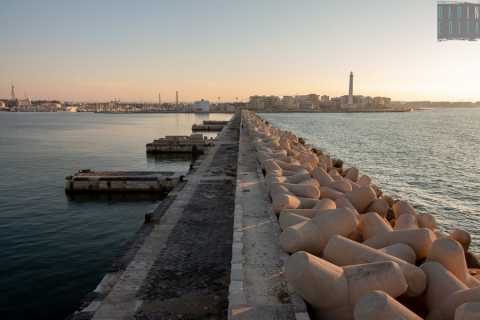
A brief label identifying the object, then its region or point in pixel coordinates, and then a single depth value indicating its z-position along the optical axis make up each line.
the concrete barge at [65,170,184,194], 23.19
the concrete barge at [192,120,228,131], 81.44
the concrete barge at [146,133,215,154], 42.91
